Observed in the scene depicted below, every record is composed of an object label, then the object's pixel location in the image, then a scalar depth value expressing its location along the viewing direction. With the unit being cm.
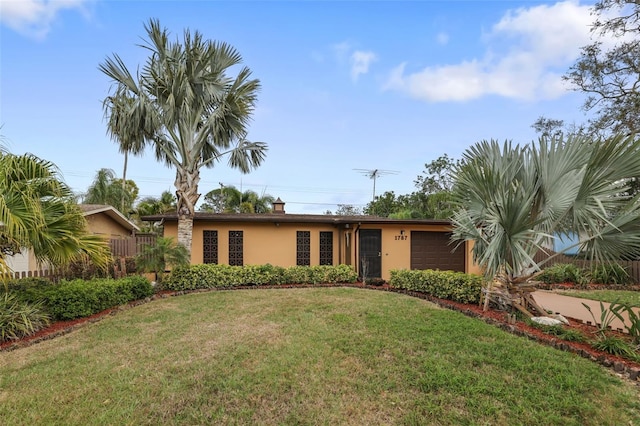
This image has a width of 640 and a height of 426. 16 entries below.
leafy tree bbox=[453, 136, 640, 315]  491
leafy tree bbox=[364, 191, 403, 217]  2936
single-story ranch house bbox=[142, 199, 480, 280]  1187
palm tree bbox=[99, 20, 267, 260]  963
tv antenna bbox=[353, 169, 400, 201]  3067
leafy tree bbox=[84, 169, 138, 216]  2048
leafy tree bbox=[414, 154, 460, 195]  2747
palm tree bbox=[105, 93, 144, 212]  950
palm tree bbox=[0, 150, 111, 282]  492
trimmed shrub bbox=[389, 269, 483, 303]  737
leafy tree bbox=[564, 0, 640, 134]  1334
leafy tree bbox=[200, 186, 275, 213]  2506
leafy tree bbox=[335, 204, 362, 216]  4256
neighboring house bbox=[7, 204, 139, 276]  1216
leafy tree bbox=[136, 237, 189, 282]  937
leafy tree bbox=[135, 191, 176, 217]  2232
